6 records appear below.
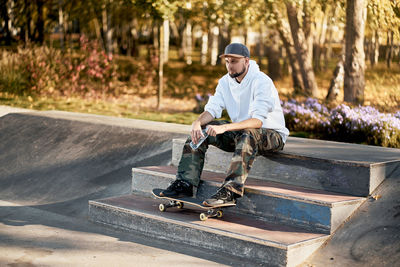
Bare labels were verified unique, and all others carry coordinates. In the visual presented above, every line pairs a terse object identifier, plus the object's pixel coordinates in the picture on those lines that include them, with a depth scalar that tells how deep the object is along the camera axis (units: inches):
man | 184.7
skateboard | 185.9
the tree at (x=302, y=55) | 587.4
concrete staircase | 172.2
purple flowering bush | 312.0
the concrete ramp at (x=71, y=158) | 251.9
